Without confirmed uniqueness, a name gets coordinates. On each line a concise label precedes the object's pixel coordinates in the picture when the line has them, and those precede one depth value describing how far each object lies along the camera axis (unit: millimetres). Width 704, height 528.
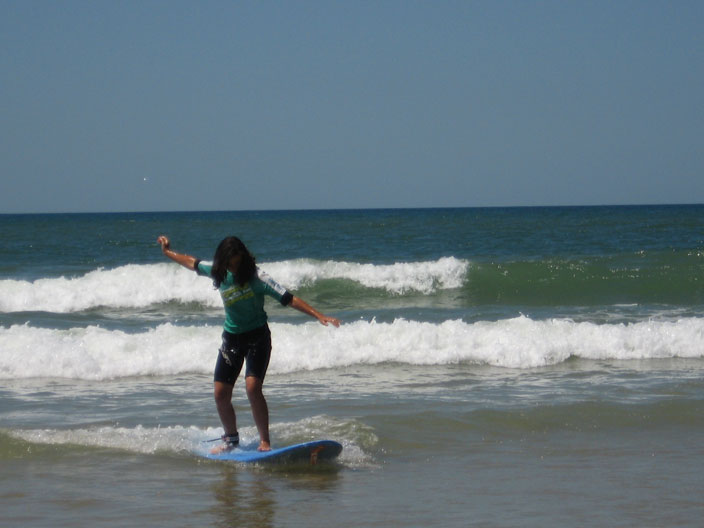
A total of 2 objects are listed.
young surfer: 12570
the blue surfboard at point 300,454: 12602
